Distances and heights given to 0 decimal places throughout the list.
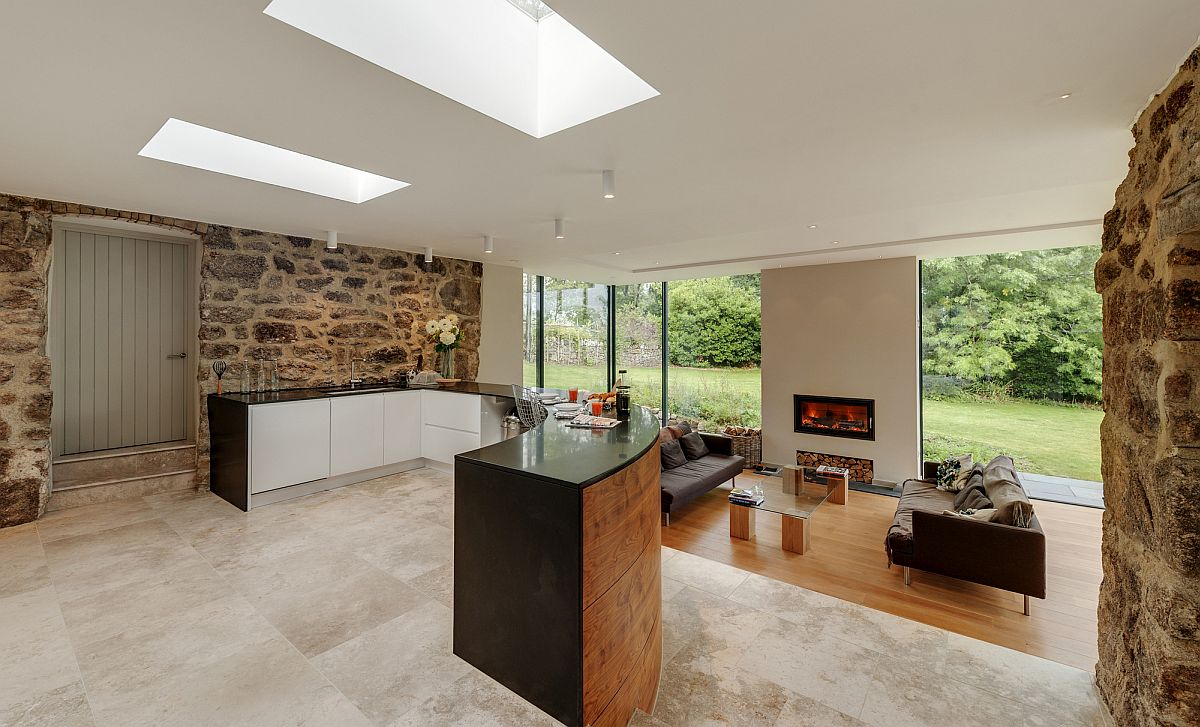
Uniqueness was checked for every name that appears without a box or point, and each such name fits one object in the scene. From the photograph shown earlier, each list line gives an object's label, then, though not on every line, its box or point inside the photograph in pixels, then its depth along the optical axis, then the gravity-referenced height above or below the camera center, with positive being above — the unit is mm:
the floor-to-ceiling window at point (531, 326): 7633 +585
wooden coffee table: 3879 -1219
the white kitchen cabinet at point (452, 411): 4691 -491
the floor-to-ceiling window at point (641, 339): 8352 +394
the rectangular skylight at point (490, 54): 1615 +1206
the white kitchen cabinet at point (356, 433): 4379 -670
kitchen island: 1538 -755
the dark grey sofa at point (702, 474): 4387 -1151
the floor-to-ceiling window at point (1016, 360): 5395 +20
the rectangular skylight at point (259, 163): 2707 +1246
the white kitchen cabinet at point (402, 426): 4844 -663
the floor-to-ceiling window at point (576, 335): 7992 +465
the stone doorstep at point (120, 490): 3773 -1060
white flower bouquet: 5379 +273
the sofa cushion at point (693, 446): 5566 -984
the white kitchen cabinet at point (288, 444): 3855 -686
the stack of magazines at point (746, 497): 4113 -1175
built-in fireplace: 5938 -699
